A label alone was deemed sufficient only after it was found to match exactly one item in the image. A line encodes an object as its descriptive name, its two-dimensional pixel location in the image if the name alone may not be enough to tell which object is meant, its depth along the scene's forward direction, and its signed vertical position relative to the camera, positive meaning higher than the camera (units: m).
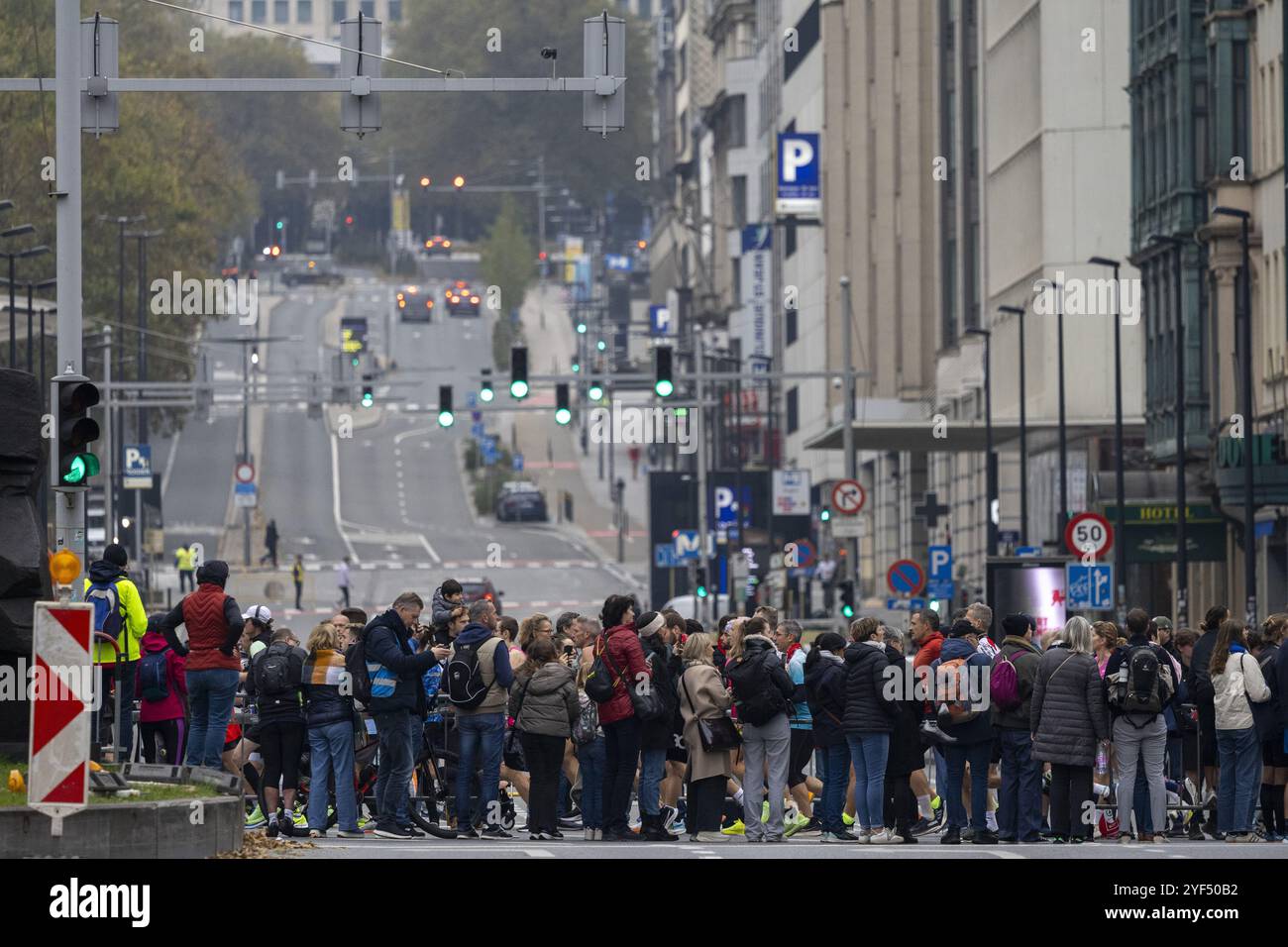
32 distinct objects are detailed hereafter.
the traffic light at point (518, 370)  47.66 +2.55
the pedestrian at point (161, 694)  23.09 -1.13
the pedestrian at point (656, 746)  22.64 -1.52
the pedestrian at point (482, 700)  22.30 -1.16
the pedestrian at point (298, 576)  77.75 -0.87
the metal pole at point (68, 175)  22.17 +2.65
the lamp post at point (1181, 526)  47.47 +0.08
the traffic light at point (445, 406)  54.78 +2.33
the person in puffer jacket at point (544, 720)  22.36 -1.30
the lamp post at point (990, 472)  60.09 +1.21
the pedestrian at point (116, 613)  22.27 -0.50
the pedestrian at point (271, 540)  93.81 +0.02
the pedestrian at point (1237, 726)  22.69 -1.42
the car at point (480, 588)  69.06 -1.14
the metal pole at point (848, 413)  60.00 +2.32
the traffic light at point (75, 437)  19.89 +0.67
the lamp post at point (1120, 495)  50.81 +0.61
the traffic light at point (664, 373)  47.16 +2.48
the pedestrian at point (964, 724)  22.28 -1.36
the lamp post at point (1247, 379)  43.50 +2.13
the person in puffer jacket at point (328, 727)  22.17 -1.33
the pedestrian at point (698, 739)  22.56 -1.46
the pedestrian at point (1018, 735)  22.39 -1.46
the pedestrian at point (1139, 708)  22.11 -1.25
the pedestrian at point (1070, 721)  21.98 -1.33
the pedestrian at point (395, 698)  21.80 -1.11
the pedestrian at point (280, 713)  22.53 -1.25
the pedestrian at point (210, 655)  22.44 -0.81
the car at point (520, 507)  116.25 +1.15
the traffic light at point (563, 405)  54.69 +2.34
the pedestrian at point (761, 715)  22.34 -1.29
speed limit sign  36.97 -0.01
